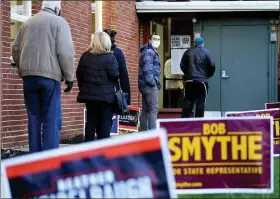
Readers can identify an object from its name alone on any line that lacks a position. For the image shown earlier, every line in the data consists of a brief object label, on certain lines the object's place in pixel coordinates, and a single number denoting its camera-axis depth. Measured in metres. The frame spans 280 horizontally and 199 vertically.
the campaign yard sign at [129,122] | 12.45
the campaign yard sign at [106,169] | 3.82
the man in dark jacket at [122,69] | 9.14
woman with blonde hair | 8.36
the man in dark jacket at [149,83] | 11.40
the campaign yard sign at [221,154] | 5.50
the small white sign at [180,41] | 16.64
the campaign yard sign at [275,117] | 8.40
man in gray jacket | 7.11
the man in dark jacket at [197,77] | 12.26
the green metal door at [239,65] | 16.30
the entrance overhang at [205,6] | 15.87
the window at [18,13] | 10.33
